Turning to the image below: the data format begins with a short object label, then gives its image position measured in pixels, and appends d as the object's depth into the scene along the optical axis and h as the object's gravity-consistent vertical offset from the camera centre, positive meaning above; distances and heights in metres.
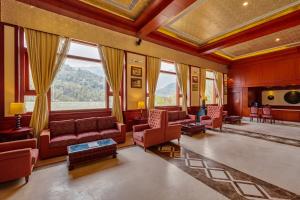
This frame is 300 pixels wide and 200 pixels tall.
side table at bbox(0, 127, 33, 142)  3.23 -0.75
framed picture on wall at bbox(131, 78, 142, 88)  5.83 +0.74
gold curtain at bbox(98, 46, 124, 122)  5.07 +1.13
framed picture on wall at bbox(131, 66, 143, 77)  5.82 +1.22
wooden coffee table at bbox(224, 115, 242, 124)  7.76 -1.05
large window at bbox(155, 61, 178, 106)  6.94 +0.69
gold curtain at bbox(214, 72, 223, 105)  9.73 +1.02
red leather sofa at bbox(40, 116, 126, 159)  3.46 -0.92
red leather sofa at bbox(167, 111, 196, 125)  6.28 -0.80
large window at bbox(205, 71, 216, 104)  9.52 +0.81
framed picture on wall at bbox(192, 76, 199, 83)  8.23 +1.22
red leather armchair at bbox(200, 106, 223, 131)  6.11 -0.80
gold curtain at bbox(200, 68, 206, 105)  8.60 +1.09
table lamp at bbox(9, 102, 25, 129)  3.28 -0.16
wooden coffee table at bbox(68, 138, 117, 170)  2.96 -1.10
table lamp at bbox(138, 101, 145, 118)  5.58 -0.14
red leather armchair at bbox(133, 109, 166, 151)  3.92 -0.90
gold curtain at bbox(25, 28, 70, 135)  3.88 +0.99
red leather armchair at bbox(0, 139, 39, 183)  2.33 -1.06
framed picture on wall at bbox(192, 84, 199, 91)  8.23 +0.77
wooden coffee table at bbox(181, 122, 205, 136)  5.37 -1.07
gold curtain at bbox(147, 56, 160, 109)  6.23 +1.10
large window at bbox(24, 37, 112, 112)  4.36 +0.57
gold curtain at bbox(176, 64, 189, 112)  7.38 +1.12
